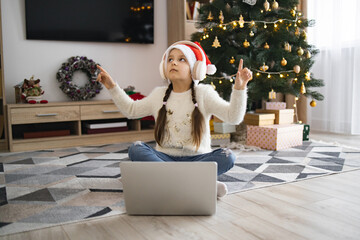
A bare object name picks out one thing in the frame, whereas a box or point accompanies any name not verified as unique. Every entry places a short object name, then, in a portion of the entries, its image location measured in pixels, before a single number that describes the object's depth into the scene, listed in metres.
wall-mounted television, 3.16
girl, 1.55
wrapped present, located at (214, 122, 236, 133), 2.93
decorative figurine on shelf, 2.92
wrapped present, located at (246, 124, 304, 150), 2.66
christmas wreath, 3.24
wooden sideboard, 2.82
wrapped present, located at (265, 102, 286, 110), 2.94
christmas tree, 2.72
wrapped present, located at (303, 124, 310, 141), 3.08
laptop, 1.29
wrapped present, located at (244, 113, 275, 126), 2.75
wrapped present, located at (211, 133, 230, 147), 2.88
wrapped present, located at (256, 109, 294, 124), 2.85
